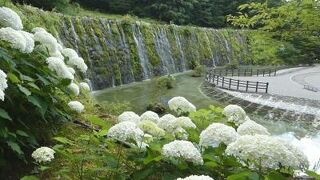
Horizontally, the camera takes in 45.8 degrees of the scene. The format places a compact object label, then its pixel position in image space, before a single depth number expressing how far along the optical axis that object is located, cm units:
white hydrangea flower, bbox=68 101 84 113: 587
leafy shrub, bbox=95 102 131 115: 959
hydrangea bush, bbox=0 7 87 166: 417
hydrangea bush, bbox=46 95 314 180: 279
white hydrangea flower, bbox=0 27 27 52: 455
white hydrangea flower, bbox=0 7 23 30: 492
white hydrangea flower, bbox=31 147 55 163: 361
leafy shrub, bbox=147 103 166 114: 1892
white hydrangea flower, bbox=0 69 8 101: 352
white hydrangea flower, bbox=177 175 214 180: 246
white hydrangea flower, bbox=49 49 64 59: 583
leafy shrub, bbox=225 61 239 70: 4647
